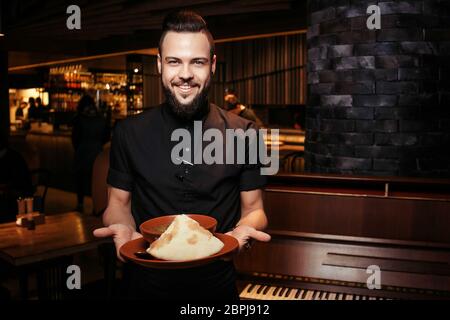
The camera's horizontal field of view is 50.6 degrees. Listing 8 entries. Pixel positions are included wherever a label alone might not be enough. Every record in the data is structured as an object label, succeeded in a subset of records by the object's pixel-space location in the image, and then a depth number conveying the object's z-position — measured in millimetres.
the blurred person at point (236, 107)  8266
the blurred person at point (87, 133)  6754
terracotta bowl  1476
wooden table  2830
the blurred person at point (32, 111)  13760
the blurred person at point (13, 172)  4848
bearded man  1641
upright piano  2570
